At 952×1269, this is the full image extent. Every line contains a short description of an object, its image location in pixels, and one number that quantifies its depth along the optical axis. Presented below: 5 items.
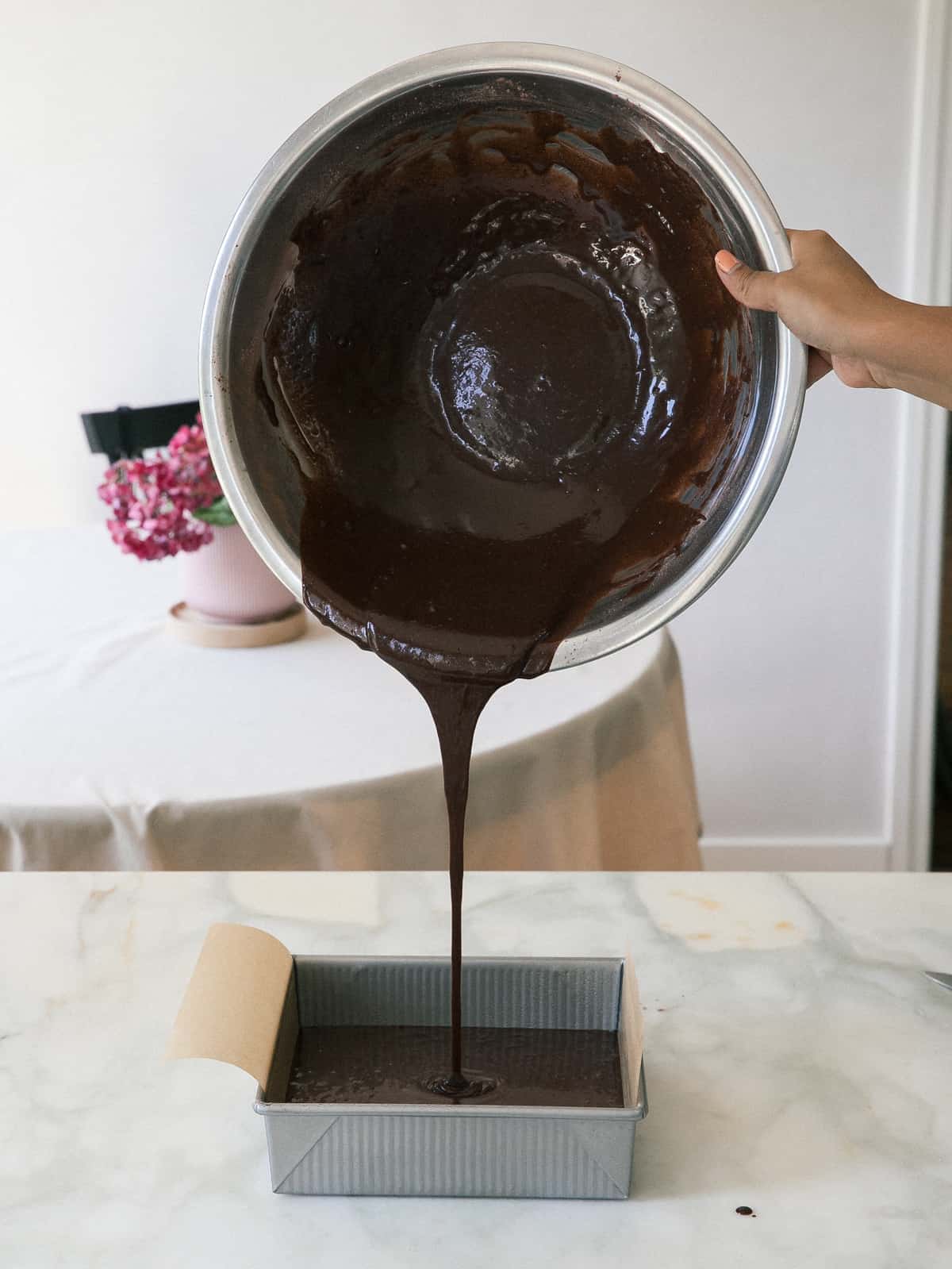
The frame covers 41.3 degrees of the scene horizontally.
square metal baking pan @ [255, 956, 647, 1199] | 0.66
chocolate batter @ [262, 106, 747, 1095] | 0.82
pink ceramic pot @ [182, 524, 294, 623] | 1.82
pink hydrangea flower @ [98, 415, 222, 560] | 1.78
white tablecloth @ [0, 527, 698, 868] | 1.37
